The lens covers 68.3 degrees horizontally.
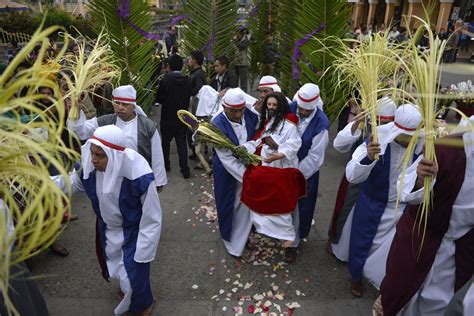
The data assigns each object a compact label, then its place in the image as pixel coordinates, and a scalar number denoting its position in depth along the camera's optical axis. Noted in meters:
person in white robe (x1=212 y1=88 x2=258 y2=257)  3.51
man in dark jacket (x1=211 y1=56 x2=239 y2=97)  6.01
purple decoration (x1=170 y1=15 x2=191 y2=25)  6.75
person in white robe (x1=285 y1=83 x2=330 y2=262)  3.47
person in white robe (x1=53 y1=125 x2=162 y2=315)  2.49
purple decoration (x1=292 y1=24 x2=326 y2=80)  5.64
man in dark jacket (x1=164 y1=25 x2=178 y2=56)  11.77
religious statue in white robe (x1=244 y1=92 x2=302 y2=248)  3.38
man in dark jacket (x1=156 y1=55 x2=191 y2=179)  5.37
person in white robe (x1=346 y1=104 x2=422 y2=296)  2.72
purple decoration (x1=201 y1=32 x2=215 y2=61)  6.74
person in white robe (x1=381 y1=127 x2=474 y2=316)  2.07
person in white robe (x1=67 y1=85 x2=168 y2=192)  3.55
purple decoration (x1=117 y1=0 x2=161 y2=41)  5.07
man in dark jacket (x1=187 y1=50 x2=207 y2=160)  5.95
